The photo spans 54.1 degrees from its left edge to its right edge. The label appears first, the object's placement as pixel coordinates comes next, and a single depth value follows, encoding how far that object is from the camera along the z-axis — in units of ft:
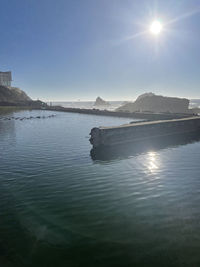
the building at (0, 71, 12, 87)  518.37
